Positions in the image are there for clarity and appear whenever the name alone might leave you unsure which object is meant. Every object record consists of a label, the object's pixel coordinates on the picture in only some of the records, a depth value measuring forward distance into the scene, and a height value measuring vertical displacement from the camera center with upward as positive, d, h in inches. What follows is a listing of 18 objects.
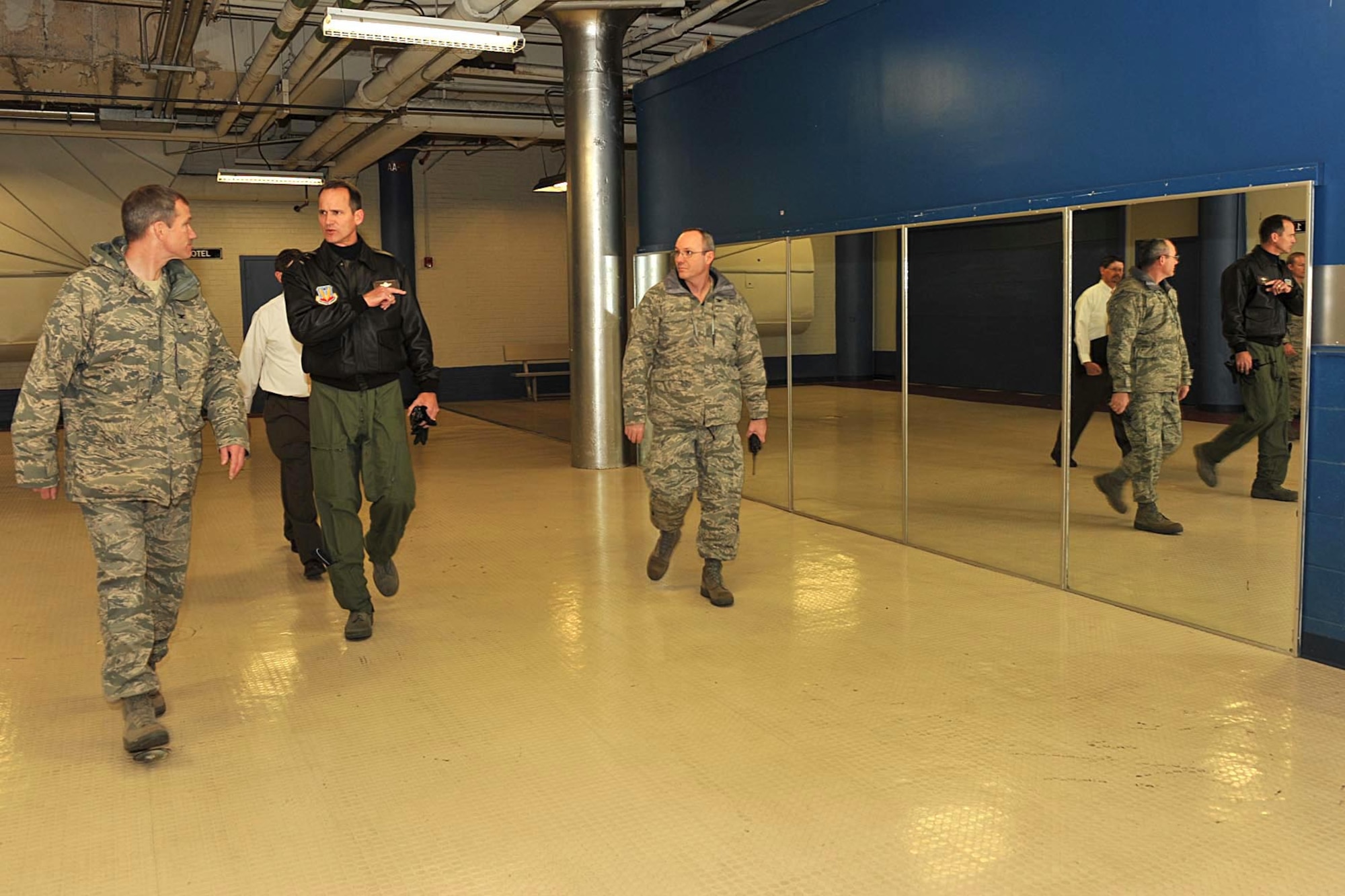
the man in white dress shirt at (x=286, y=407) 223.9 -12.6
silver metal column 358.0 +33.1
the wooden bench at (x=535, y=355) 661.3 -10.2
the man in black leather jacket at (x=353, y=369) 174.9 -4.4
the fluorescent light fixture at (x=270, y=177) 494.0 +70.6
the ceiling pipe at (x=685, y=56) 337.7 +83.3
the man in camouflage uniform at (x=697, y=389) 199.5 -9.3
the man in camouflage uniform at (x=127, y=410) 134.9 -7.7
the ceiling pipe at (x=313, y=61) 334.3 +85.5
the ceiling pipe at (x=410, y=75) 288.0 +80.9
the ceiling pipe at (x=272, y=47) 286.9 +83.6
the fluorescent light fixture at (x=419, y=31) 247.3 +67.6
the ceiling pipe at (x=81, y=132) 459.2 +85.6
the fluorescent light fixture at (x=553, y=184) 502.6 +67.5
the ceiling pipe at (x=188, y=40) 310.1 +89.3
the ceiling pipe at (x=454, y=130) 452.1 +83.5
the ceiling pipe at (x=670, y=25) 400.8 +108.3
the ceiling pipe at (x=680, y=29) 341.1 +97.8
